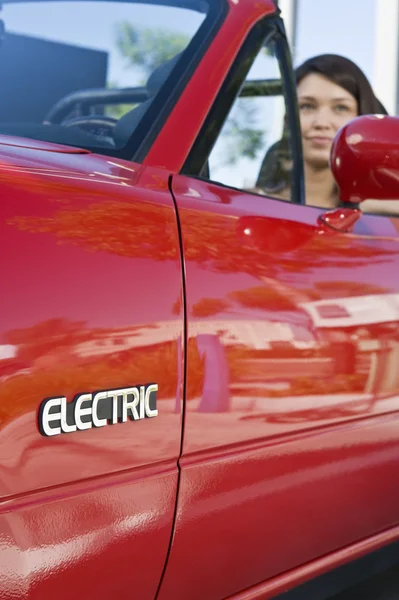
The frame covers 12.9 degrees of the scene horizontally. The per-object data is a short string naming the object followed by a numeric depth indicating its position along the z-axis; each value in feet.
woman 9.82
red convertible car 6.35
